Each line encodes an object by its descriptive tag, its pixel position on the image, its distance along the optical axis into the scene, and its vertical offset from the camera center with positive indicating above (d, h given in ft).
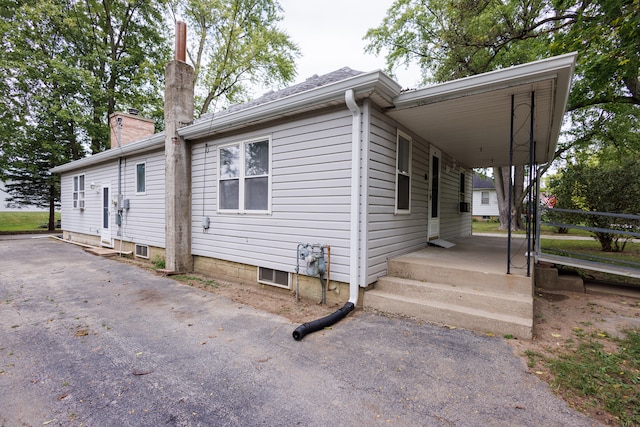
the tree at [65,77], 44.50 +21.27
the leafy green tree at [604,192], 23.35 +1.70
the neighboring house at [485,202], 84.38 +2.59
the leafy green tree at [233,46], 52.80 +31.19
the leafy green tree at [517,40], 17.85 +17.14
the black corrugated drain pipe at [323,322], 10.23 -4.45
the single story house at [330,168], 12.53 +2.42
